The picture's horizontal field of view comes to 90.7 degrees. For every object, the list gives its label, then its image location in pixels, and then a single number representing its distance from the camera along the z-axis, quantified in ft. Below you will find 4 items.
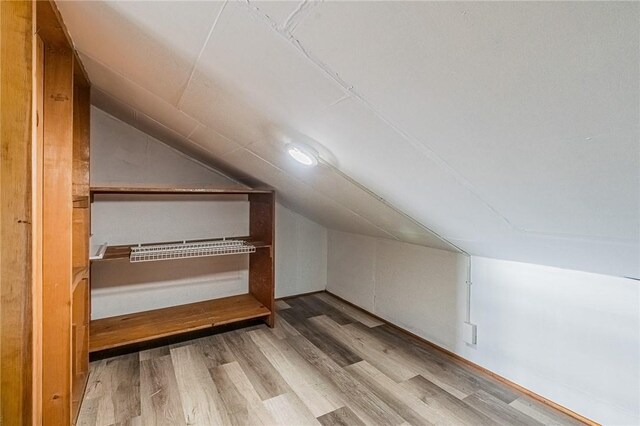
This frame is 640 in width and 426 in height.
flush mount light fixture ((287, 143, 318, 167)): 4.35
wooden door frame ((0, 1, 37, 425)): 2.41
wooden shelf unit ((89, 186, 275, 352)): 6.43
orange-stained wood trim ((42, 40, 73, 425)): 3.97
